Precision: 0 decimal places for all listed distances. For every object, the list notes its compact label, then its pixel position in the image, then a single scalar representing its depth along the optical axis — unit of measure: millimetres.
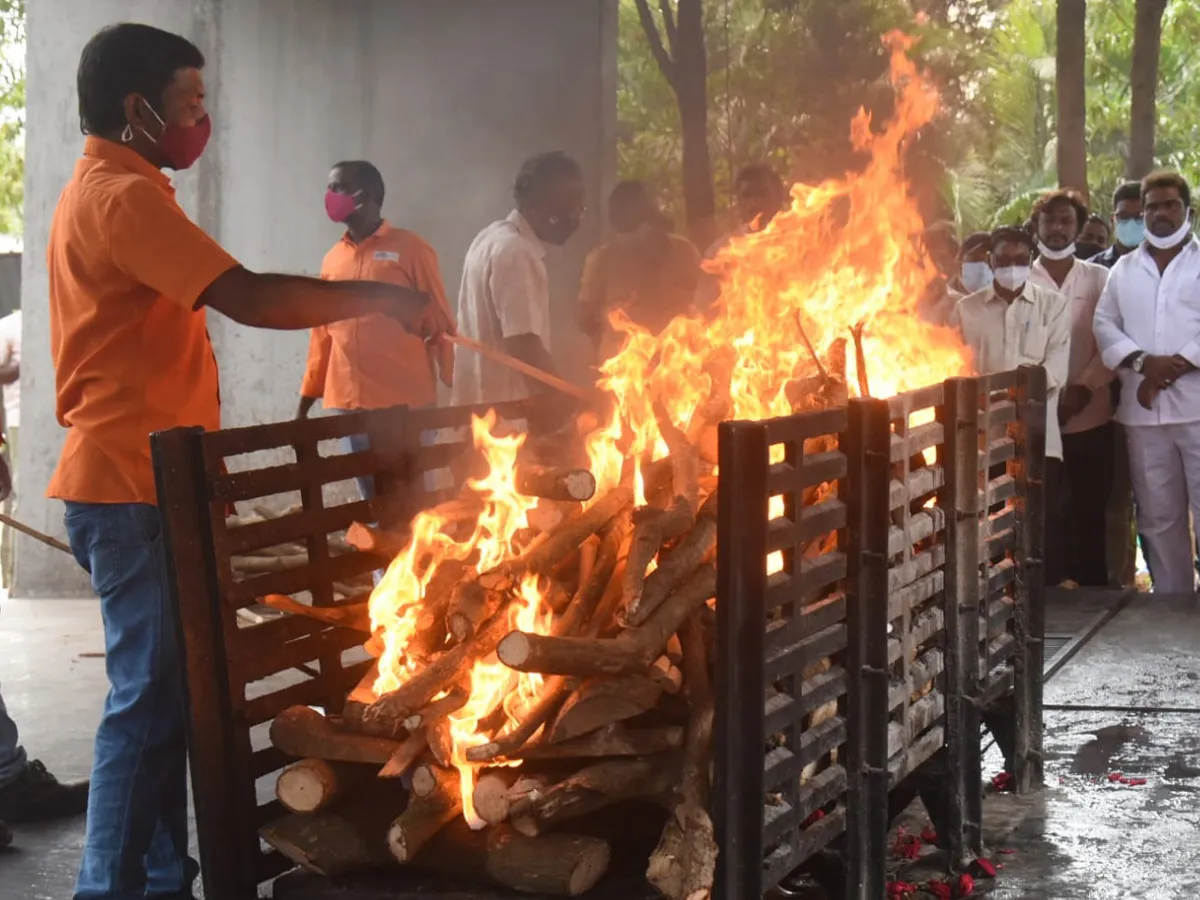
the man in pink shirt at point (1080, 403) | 9234
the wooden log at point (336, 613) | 3873
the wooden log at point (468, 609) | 3709
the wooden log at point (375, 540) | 4094
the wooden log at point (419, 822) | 3469
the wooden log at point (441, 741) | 3545
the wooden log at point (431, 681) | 3598
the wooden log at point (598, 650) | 3438
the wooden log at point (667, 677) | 3586
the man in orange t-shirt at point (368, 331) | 7738
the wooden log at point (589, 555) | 3910
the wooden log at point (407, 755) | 3578
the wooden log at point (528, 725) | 3496
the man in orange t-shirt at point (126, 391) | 3854
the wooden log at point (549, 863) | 3365
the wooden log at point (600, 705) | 3492
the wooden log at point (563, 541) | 3791
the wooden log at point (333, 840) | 3555
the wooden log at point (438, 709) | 3578
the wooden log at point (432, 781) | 3539
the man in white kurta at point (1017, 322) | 8891
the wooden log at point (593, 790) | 3455
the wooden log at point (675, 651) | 3715
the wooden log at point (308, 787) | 3637
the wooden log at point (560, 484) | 4023
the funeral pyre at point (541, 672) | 3469
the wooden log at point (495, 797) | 3486
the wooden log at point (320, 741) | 3652
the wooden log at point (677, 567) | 3576
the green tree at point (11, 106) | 22344
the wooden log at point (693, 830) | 3248
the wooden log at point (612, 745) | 3512
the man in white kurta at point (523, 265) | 7008
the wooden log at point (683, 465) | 3977
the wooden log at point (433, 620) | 3842
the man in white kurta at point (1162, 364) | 8711
